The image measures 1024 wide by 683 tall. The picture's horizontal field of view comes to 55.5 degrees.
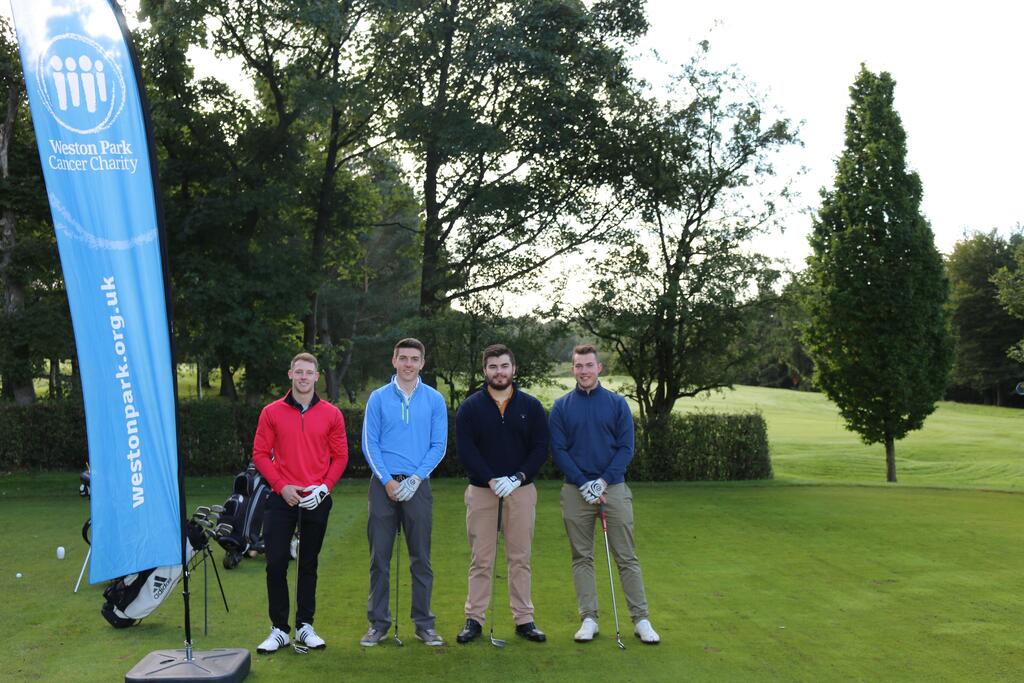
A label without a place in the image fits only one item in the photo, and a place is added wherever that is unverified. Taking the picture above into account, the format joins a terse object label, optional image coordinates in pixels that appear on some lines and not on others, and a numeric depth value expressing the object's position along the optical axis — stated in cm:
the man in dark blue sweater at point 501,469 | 616
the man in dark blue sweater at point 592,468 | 625
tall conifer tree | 1923
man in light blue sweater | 605
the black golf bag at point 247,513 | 866
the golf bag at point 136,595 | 633
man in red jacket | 588
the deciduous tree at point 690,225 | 1838
